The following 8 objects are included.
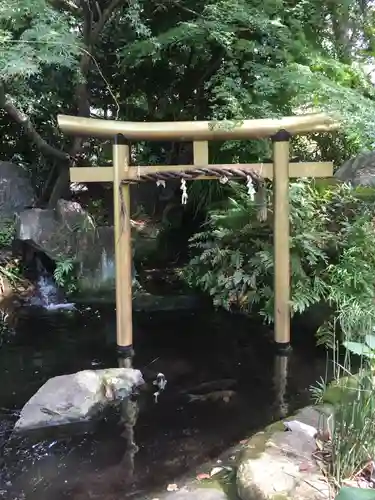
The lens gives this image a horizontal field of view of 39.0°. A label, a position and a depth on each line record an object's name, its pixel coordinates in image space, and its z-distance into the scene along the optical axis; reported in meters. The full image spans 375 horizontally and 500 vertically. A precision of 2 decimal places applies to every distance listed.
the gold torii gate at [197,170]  4.95
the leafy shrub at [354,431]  2.45
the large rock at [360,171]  6.30
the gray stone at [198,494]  2.70
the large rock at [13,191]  7.66
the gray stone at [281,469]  2.43
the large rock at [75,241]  7.21
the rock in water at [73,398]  3.86
